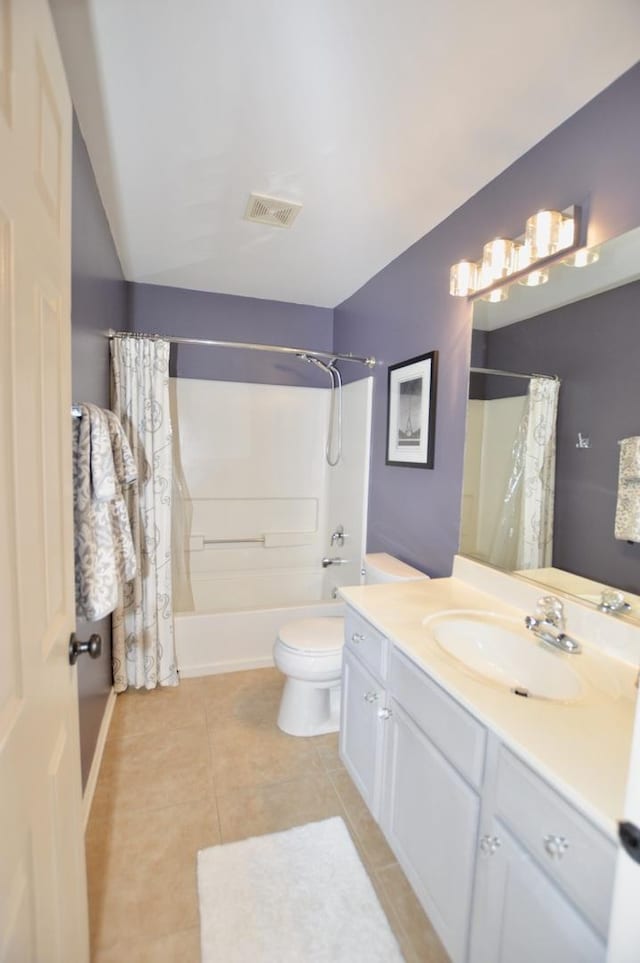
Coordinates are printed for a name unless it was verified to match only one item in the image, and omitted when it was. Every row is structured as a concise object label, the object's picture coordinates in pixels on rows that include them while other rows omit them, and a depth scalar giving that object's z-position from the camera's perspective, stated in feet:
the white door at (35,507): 1.94
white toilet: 6.37
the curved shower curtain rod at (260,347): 7.46
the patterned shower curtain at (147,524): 7.56
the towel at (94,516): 4.11
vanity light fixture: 4.32
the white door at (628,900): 1.73
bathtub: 8.24
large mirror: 3.98
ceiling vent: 5.88
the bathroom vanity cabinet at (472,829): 2.39
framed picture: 6.57
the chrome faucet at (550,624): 4.03
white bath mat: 3.86
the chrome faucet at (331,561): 9.88
